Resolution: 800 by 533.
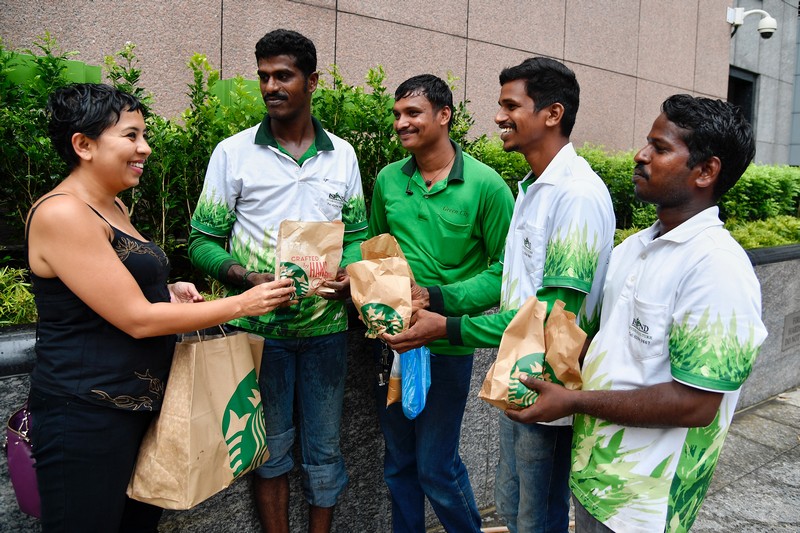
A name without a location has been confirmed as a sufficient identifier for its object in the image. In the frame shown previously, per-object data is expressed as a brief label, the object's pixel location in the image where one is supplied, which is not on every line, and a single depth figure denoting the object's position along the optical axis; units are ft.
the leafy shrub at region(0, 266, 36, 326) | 10.13
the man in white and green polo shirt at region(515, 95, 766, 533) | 6.17
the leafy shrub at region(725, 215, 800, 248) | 22.76
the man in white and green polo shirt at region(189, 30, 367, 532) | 10.23
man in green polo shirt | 10.55
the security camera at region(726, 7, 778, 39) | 42.88
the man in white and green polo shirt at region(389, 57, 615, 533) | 8.17
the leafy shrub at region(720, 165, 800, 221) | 27.40
